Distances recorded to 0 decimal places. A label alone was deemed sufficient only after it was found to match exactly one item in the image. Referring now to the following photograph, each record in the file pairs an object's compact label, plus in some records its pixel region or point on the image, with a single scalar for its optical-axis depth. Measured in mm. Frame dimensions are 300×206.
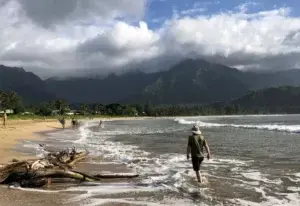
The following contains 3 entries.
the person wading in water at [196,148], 13531
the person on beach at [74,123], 80812
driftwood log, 12926
